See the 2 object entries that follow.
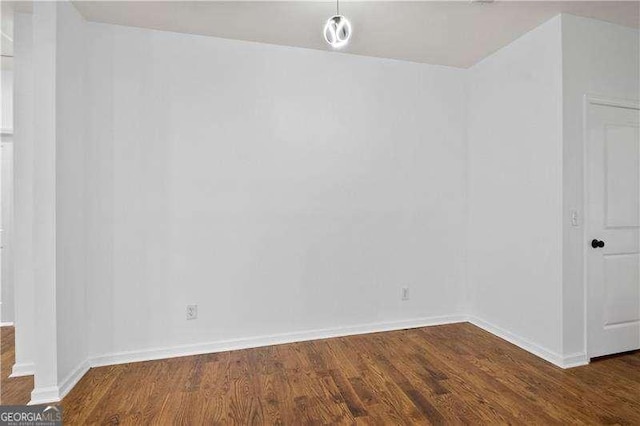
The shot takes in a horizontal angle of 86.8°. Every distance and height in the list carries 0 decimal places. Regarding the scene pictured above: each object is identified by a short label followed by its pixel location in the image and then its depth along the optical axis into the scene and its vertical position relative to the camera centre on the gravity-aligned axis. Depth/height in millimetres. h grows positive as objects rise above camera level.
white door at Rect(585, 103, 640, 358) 2764 -151
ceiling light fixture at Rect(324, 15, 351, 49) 2219 +1219
